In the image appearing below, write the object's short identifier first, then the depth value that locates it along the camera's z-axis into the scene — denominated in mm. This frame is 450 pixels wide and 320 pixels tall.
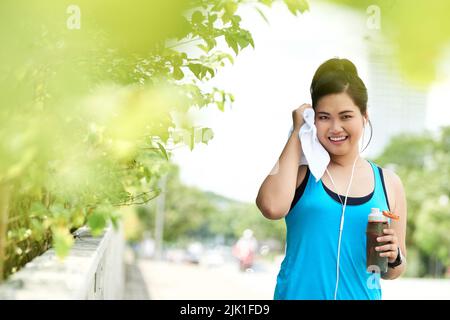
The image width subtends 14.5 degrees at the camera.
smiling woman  4410
